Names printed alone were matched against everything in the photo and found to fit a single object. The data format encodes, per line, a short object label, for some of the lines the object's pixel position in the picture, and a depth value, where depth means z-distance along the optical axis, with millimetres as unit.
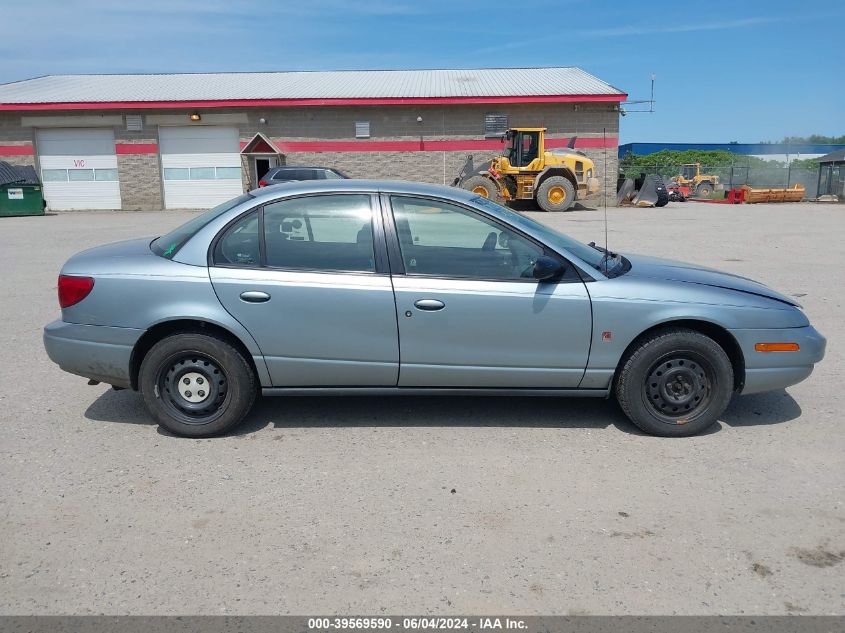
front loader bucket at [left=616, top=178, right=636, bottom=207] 29312
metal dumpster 25625
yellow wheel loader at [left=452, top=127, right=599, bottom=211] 24625
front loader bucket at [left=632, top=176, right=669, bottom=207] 28891
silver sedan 4125
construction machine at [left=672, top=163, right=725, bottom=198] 40062
